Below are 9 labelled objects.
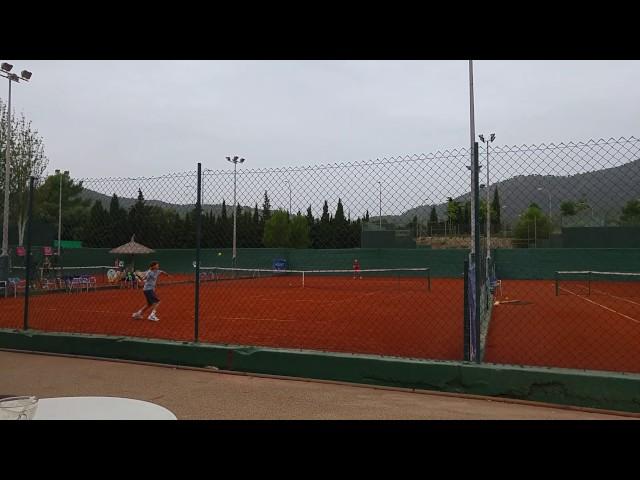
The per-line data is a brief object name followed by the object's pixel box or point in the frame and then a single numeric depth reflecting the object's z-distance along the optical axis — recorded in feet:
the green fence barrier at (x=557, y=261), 92.63
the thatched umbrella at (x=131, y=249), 64.72
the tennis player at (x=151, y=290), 38.96
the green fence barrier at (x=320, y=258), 105.81
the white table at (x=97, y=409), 8.46
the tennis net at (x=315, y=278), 92.53
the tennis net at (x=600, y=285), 71.10
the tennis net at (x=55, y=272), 73.70
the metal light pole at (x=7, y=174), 57.82
